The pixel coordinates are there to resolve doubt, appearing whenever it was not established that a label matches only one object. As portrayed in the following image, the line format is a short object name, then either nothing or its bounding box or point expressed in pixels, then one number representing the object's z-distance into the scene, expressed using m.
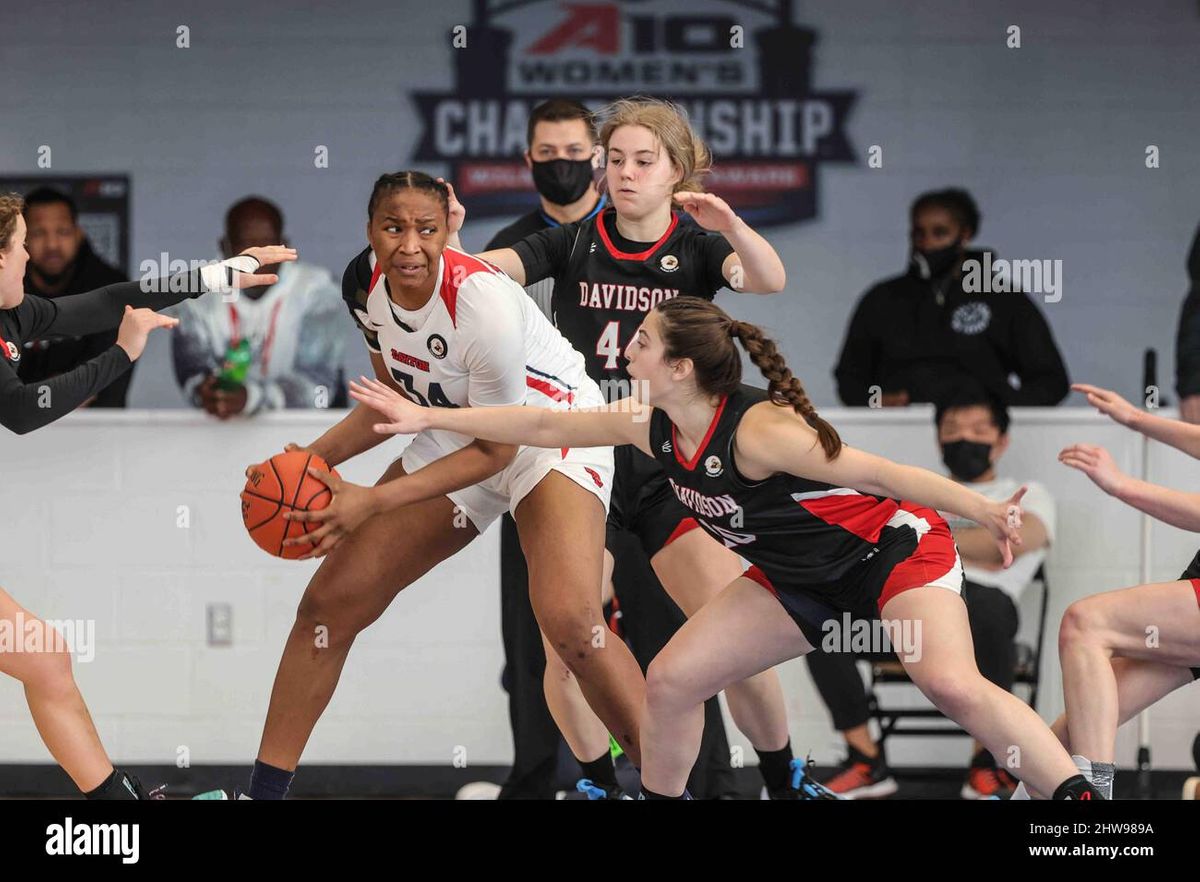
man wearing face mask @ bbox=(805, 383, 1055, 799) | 11.42
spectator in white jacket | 12.49
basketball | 8.06
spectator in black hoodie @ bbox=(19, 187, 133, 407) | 12.91
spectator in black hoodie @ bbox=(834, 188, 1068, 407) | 12.99
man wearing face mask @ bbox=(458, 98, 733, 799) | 10.55
